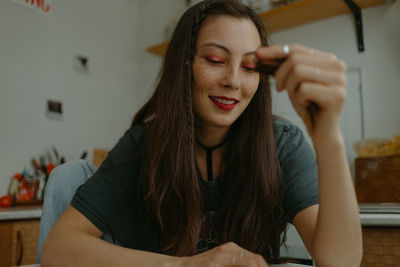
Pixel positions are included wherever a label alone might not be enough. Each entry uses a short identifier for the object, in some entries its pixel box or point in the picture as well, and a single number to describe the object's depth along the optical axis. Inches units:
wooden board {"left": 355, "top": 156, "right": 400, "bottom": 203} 57.4
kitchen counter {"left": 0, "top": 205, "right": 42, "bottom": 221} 64.4
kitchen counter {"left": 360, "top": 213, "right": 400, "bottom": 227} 46.9
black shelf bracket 74.8
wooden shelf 74.3
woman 34.3
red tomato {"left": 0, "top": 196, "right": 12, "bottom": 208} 77.4
